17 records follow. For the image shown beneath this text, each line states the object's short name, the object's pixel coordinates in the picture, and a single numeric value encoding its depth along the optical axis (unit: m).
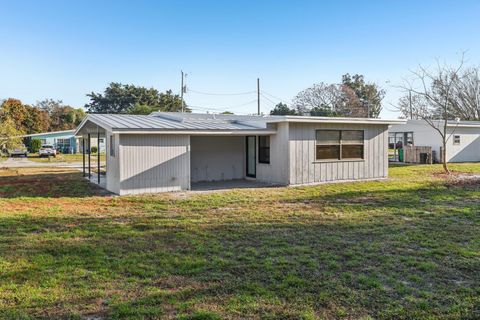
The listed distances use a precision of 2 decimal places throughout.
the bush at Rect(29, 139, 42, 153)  38.78
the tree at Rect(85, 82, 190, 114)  51.88
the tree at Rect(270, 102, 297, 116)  49.12
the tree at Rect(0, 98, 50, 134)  44.07
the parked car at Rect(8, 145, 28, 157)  33.42
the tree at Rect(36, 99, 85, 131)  51.56
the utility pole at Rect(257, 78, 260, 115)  39.06
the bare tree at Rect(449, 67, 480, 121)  38.78
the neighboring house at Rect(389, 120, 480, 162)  23.11
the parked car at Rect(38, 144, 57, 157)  34.06
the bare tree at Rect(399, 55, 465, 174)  21.72
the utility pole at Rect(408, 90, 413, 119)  40.23
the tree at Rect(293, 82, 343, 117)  48.28
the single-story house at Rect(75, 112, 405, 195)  11.47
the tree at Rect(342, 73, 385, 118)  49.16
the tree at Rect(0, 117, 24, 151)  19.45
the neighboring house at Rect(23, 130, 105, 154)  40.19
